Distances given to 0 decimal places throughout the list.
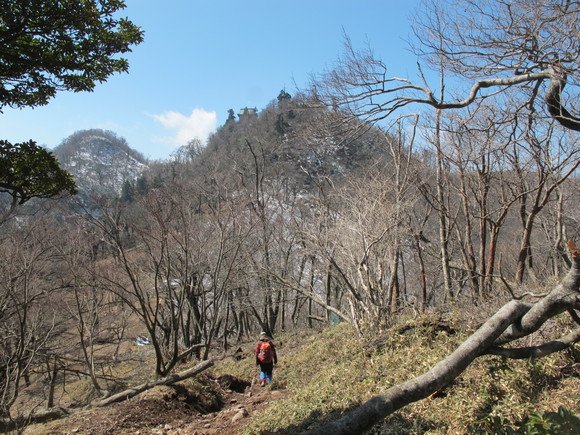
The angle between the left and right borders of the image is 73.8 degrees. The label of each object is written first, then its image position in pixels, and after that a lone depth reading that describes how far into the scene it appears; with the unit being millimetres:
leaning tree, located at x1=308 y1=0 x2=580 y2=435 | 2912
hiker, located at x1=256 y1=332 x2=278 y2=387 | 8562
